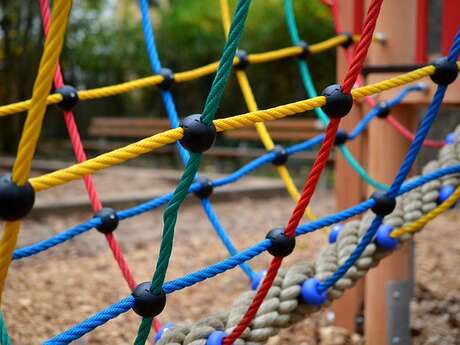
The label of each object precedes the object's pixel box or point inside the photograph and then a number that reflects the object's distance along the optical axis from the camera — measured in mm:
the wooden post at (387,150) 1307
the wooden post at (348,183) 1515
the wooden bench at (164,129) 4324
